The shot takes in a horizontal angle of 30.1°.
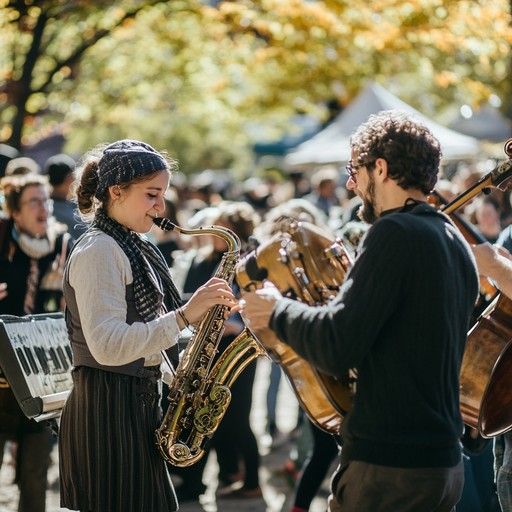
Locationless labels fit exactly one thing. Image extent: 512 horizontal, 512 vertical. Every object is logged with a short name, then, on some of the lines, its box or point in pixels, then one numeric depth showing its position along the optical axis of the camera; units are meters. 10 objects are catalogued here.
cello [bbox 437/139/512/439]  3.86
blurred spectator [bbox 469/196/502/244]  6.92
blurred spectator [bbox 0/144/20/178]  8.38
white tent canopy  13.54
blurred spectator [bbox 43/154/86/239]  7.46
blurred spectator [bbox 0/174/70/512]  4.91
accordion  4.00
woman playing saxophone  3.45
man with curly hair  2.74
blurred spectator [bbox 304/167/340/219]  11.41
